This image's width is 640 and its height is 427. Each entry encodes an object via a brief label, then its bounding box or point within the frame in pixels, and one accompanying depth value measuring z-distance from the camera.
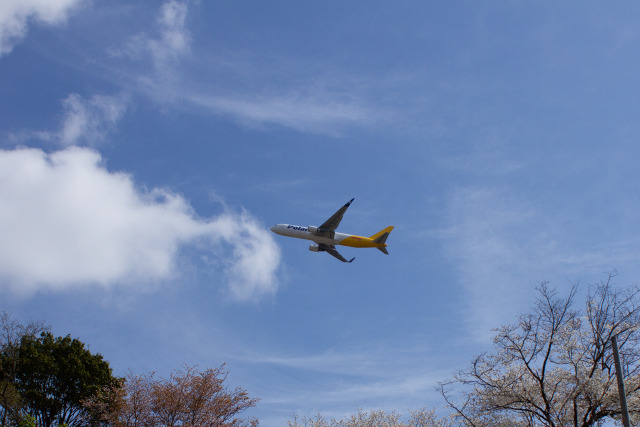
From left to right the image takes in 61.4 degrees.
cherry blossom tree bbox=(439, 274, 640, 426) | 24.91
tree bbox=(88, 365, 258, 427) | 30.34
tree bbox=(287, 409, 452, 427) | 39.94
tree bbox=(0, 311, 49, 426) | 39.03
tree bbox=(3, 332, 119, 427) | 44.31
